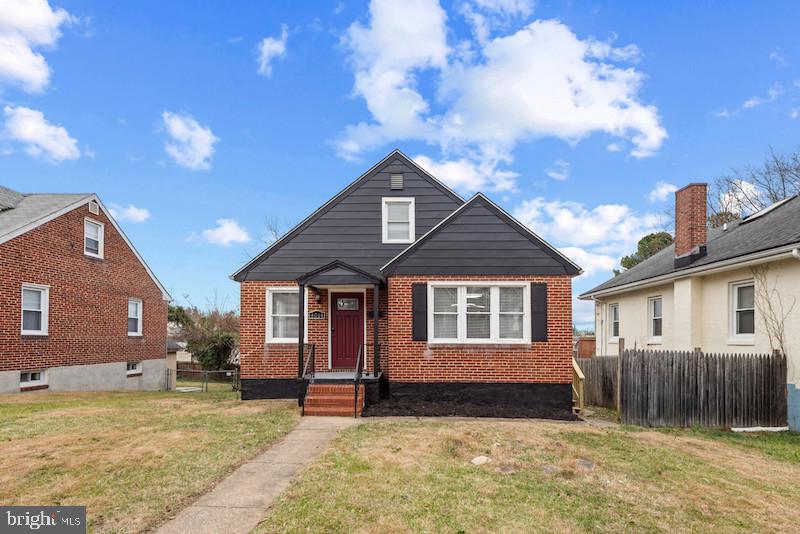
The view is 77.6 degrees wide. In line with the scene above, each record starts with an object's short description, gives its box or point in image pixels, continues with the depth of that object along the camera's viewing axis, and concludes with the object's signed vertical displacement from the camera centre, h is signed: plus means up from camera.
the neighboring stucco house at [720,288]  10.05 +0.37
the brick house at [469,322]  11.22 -0.47
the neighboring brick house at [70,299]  14.72 +0.04
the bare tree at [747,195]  26.20 +6.15
